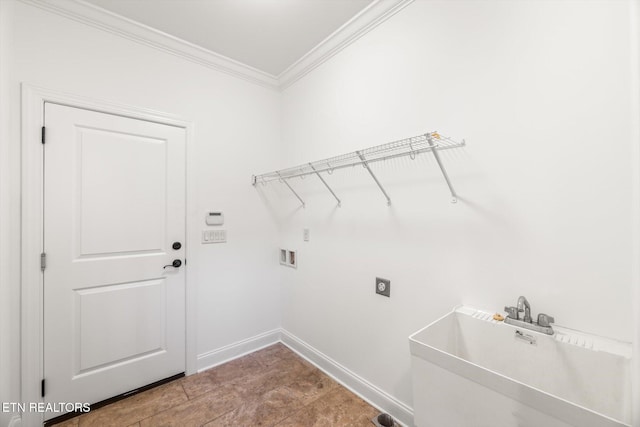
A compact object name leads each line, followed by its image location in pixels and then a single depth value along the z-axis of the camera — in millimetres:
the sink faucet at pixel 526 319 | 1144
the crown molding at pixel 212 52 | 1817
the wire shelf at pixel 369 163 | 1461
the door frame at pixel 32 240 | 1662
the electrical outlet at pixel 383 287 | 1831
